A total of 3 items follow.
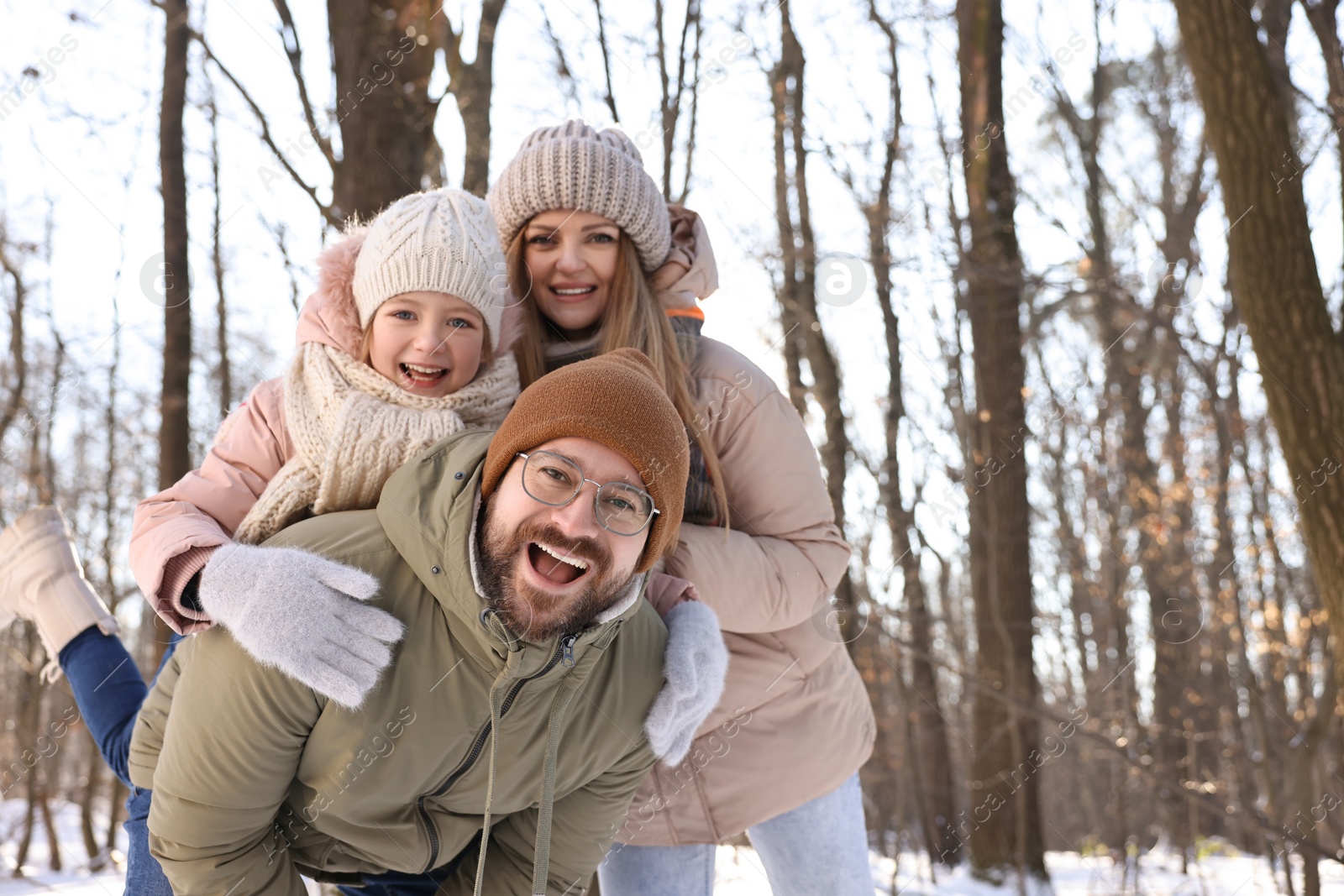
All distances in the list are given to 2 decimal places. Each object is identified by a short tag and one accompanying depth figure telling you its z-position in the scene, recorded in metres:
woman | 2.40
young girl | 1.70
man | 1.72
